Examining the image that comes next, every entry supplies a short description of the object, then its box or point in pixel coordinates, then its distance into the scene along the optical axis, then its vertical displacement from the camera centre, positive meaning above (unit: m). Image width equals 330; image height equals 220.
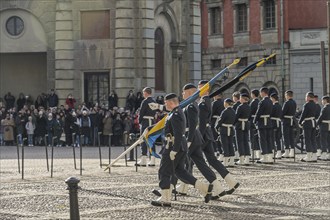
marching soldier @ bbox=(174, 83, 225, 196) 19.89 -0.22
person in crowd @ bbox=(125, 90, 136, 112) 44.91 +1.26
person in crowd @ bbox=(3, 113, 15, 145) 45.69 +0.27
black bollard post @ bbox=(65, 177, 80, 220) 13.52 -0.76
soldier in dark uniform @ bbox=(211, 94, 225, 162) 29.53 +0.64
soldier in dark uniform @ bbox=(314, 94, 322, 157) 32.53 -0.15
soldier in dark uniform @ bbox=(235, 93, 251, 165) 29.81 +0.08
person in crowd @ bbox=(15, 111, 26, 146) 45.34 +0.46
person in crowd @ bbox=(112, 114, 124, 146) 44.19 +0.29
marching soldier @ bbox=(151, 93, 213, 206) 18.89 -0.41
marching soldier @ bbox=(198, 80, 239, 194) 20.78 -0.15
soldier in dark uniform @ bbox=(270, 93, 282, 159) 31.66 +0.42
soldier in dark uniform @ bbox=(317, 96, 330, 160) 32.09 +0.18
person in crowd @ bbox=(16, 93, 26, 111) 47.31 +1.38
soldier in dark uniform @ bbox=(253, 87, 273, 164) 30.72 +0.25
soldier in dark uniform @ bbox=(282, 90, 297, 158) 32.44 +0.25
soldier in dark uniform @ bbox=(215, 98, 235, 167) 28.33 +0.06
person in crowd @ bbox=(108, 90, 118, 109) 45.09 +1.39
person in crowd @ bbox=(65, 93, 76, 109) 45.34 +1.34
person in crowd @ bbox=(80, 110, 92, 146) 44.22 +0.42
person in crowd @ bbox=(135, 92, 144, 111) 44.91 +1.34
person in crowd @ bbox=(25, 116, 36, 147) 45.16 +0.30
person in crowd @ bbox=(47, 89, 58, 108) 45.88 +1.45
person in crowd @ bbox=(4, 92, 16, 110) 47.53 +1.45
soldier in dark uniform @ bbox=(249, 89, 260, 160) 31.56 +0.11
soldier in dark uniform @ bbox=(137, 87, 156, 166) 29.28 +0.42
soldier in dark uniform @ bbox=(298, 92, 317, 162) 31.95 +0.18
